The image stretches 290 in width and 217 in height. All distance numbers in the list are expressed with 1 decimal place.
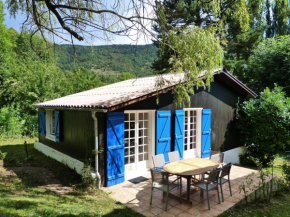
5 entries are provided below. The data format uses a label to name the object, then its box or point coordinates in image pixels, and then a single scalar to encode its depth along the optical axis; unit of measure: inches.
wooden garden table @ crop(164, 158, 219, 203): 184.1
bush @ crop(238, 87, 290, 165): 326.0
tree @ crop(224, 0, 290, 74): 631.8
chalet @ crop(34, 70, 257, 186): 225.0
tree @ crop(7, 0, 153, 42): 152.3
